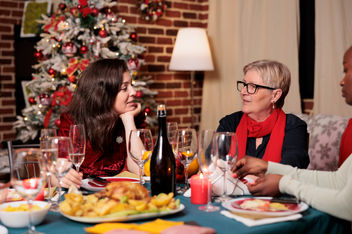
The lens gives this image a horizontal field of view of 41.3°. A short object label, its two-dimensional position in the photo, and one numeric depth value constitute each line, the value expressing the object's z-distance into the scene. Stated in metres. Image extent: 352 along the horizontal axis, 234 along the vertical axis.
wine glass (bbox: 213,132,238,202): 1.45
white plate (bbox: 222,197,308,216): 1.37
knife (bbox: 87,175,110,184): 1.79
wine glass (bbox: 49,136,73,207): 1.41
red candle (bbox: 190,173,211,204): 1.55
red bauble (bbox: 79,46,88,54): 3.94
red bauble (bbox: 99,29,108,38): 3.94
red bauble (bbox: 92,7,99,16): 3.96
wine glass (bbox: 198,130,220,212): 1.46
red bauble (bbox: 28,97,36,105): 4.27
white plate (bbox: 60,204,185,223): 1.29
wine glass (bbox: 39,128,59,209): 1.39
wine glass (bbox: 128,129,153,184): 1.66
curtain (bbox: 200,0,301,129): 4.15
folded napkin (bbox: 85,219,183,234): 1.22
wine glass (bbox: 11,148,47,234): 1.24
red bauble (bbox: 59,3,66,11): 4.12
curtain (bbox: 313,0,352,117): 3.72
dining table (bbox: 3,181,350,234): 1.28
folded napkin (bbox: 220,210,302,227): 1.30
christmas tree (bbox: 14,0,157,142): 3.98
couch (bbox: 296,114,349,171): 3.36
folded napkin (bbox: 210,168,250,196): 1.61
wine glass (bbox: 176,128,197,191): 1.66
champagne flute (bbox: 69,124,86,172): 1.69
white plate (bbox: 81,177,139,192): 1.70
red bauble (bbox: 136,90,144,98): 4.02
